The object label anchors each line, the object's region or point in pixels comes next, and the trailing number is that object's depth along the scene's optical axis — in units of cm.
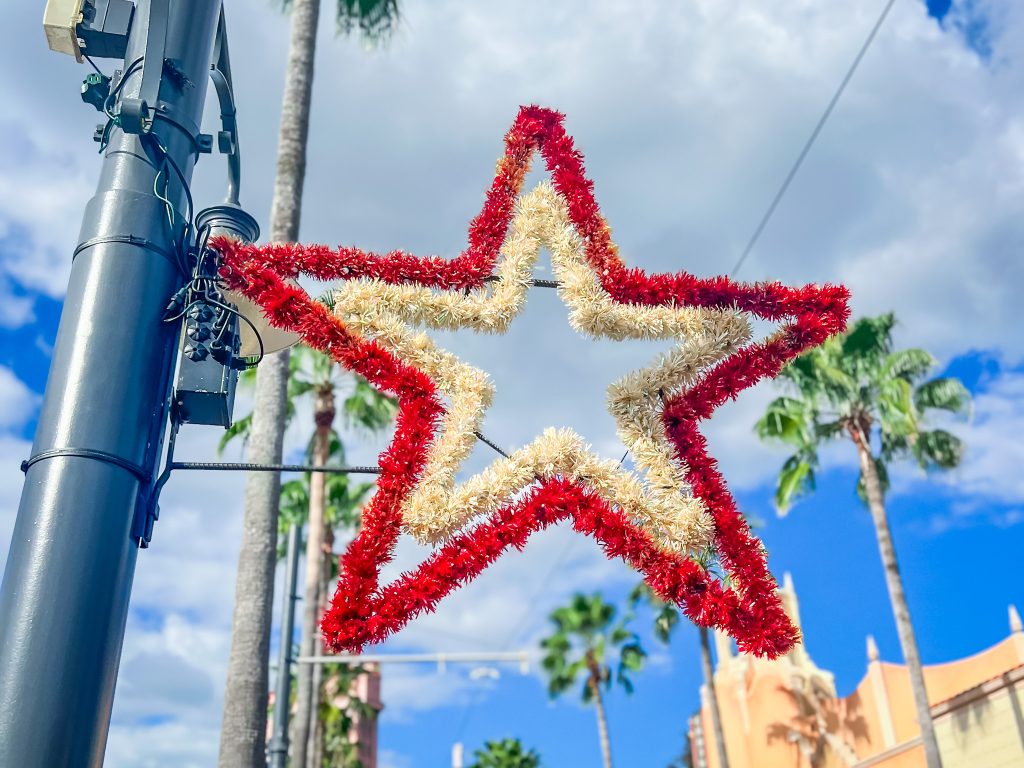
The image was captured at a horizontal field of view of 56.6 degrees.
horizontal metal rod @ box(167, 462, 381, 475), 395
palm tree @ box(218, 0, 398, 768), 786
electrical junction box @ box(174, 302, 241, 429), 373
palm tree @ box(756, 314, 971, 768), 2122
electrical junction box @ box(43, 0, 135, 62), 410
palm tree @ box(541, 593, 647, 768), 3788
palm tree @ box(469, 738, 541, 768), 4828
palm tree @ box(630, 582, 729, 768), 2936
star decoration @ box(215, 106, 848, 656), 371
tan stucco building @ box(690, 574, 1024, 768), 2156
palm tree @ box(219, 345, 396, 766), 1717
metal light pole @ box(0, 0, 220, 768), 284
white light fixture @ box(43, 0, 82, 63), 408
